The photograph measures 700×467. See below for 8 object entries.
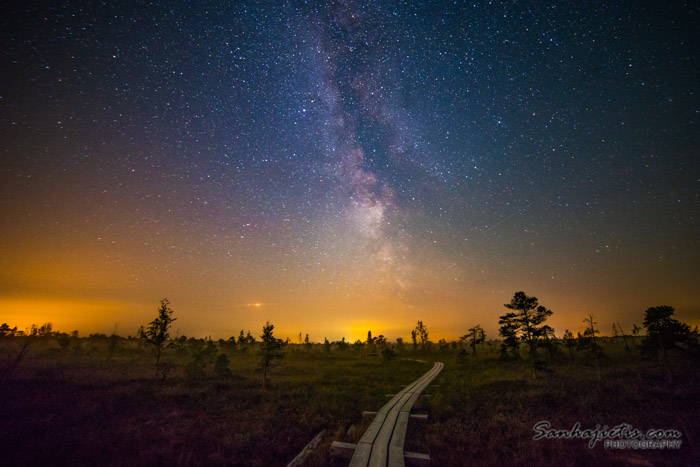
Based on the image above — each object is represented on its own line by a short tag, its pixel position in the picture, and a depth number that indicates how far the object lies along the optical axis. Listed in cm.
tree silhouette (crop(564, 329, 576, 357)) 4266
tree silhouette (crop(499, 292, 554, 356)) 2694
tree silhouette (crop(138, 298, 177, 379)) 2577
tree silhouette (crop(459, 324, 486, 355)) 6134
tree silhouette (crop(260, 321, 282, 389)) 2713
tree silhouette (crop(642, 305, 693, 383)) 2288
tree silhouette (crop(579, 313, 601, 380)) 3118
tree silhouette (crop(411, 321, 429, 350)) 8533
